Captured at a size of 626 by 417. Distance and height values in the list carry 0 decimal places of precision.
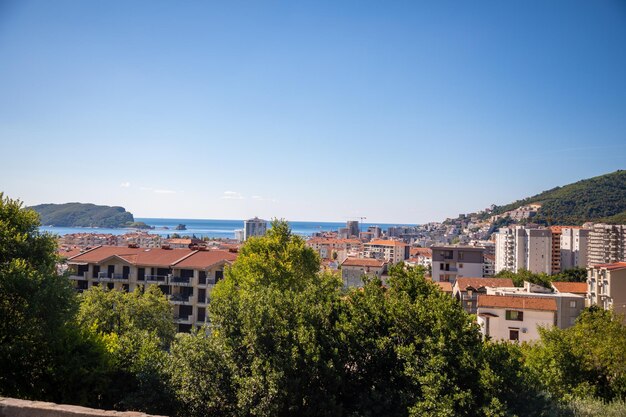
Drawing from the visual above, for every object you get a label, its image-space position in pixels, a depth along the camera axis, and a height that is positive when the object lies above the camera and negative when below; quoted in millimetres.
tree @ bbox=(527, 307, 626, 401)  18875 -6243
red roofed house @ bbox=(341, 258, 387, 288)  76938 -8189
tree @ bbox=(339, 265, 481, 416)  10461 -3429
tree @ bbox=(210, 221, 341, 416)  10258 -3318
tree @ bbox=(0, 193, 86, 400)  10781 -3045
